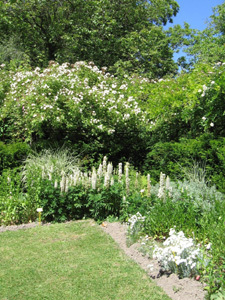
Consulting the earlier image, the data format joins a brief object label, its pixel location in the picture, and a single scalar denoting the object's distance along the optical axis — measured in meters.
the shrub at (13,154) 7.41
